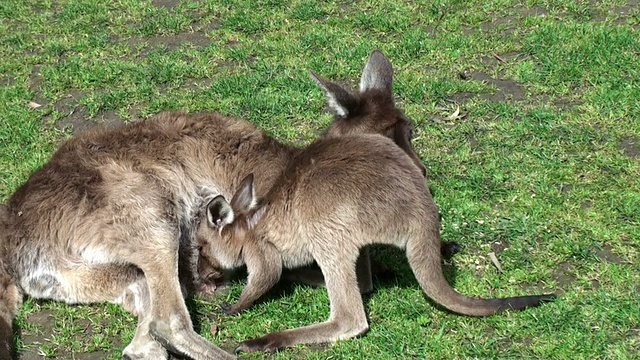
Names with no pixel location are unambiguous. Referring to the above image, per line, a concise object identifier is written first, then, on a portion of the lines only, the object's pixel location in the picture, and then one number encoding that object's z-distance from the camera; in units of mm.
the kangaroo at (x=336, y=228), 4410
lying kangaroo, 4504
